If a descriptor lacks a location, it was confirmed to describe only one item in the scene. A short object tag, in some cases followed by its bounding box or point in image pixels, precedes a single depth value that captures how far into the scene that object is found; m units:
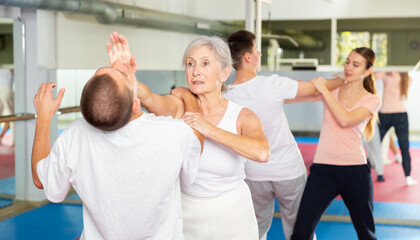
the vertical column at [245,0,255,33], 5.61
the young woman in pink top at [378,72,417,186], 4.77
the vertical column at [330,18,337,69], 7.63
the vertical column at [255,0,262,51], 5.68
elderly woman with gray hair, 2.16
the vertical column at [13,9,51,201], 5.83
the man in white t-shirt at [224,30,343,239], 3.26
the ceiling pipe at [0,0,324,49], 6.09
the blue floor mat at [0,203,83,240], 4.80
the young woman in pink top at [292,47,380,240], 3.19
